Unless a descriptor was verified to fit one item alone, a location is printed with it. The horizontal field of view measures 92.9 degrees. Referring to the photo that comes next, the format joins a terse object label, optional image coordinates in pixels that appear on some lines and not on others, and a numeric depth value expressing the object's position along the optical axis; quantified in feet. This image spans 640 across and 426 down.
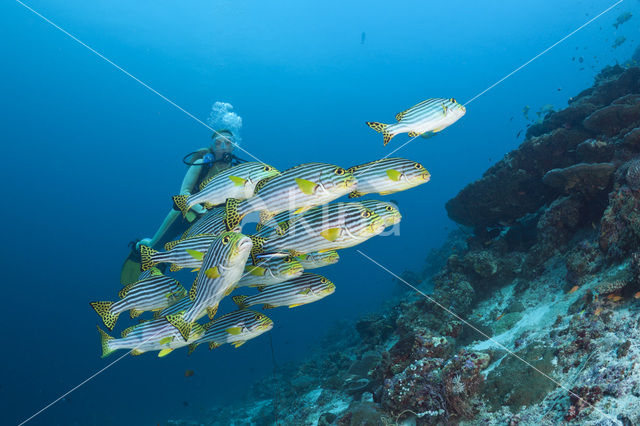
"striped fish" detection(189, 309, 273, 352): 14.35
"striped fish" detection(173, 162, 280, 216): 12.78
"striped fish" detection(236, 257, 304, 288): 12.68
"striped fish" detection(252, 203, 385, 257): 10.39
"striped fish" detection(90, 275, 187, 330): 13.74
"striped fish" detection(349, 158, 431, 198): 11.55
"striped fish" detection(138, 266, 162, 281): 14.21
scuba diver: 24.52
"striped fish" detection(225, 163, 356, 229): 10.57
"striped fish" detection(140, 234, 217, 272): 12.46
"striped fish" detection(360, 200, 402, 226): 12.32
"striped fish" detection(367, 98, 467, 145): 12.75
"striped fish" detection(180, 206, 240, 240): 13.31
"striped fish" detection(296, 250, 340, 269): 14.03
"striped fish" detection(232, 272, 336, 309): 13.47
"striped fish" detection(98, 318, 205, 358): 13.91
